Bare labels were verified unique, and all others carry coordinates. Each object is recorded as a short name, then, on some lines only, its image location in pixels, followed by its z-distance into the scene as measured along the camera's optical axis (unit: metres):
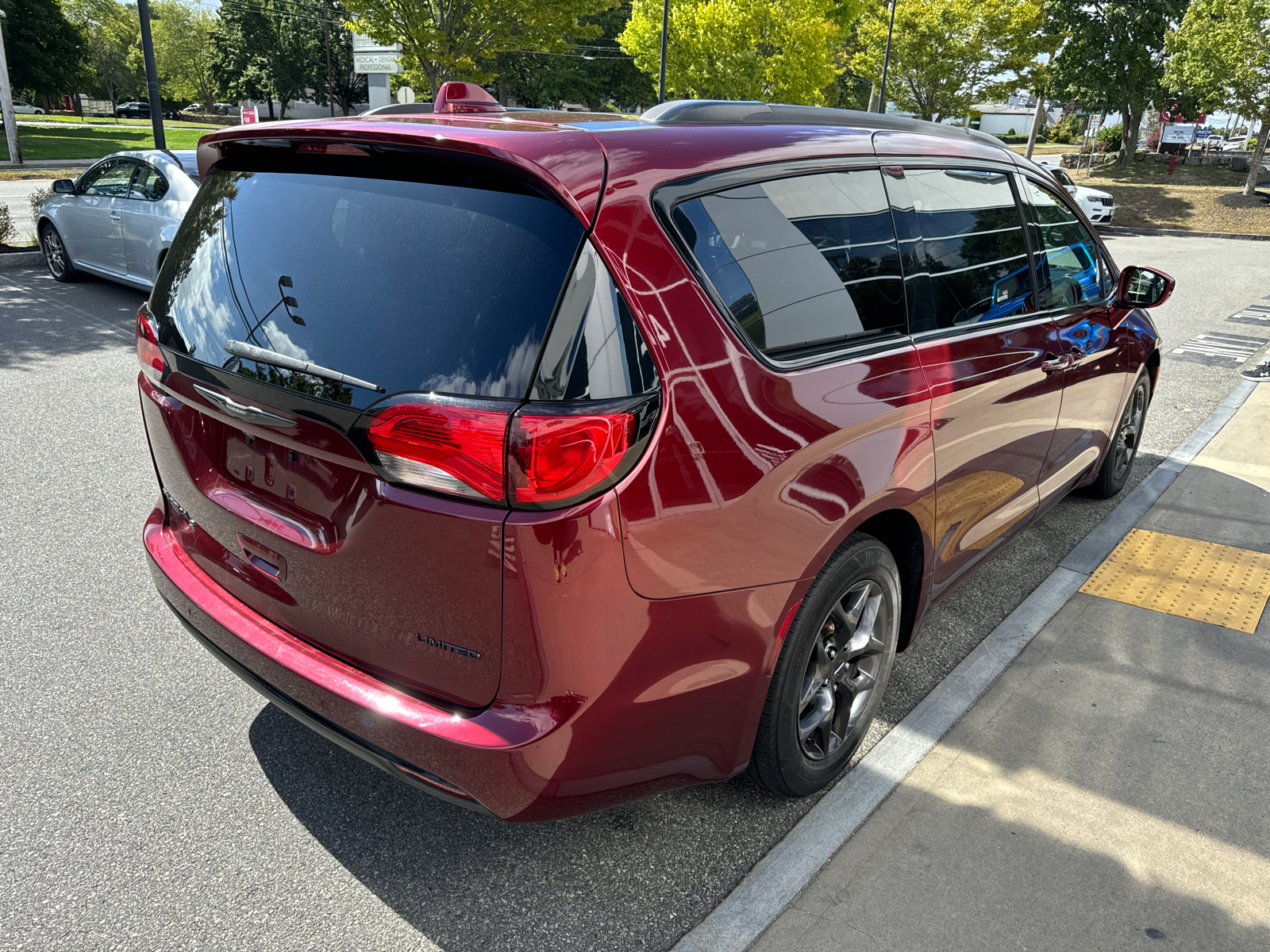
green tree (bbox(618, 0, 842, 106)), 30.25
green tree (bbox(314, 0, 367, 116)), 65.12
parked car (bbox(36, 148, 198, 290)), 8.94
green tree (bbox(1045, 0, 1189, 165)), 33.94
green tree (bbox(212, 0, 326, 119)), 64.38
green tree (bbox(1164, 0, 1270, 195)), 27.47
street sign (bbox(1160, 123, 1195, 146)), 50.41
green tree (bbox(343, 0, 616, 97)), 22.52
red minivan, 1.87
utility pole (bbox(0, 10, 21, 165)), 28.52
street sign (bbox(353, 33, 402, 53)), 25.30
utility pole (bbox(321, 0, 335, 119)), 61.78
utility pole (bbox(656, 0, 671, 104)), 23.52
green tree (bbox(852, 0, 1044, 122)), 37.78
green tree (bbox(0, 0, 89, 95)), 44.69
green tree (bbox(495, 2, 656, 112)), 52.00
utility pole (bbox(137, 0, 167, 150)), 12.40
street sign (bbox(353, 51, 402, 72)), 25.27
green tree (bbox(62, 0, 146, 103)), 76.38
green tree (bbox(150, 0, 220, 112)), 78.06
